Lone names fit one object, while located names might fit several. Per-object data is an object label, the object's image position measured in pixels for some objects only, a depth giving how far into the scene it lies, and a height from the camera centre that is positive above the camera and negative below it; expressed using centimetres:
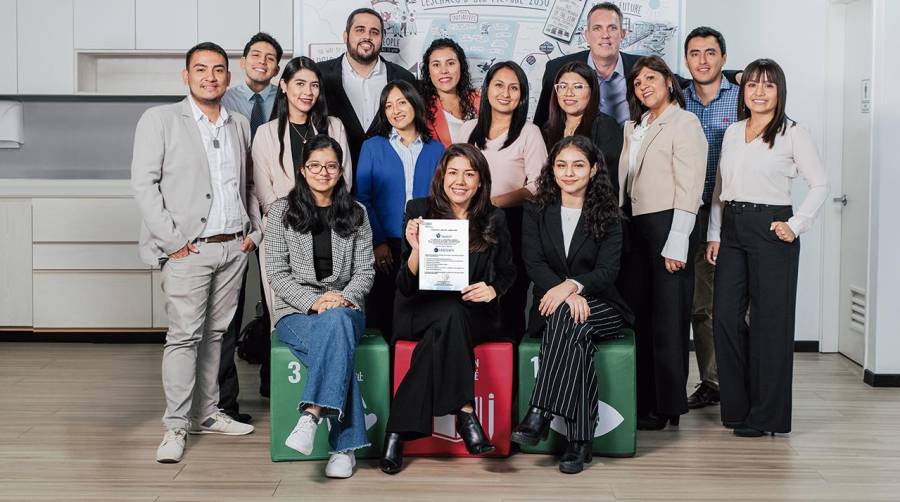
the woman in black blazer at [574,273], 359 -23
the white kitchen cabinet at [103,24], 623 +109
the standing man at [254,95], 427 +52
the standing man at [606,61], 475 +70
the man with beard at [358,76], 458 +60
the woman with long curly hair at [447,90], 445 +52
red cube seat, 372 -68
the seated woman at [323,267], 355 -22
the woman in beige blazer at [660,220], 403 -4
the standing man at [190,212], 378 -2
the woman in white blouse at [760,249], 393 -14
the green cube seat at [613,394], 374 -66
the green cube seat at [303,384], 367 -66
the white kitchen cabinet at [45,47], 620 +94
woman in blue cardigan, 418 +17
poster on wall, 507 +89
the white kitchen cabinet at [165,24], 623 +109
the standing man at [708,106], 449 +46
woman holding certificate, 353 -37
